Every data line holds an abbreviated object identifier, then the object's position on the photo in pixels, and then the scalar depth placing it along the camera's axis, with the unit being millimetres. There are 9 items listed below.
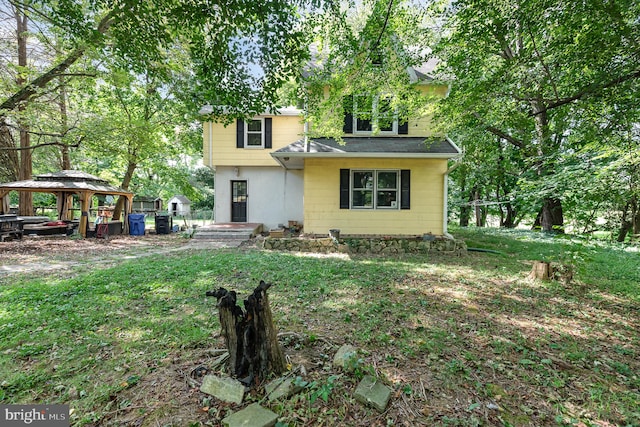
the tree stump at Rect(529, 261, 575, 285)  5055
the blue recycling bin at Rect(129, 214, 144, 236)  11734
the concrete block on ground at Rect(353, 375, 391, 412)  1960
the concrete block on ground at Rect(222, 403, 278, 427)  1765
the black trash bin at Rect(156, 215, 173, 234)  12258
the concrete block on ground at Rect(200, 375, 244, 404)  2010
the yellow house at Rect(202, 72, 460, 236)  8125
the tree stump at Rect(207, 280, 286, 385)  2195
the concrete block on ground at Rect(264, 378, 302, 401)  2014
